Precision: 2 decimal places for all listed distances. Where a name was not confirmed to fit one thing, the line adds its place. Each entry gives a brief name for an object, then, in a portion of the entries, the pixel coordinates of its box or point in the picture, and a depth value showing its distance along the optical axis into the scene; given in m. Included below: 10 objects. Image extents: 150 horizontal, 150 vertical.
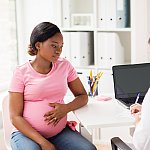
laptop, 3.10
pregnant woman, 2.72
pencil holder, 3.29
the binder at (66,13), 4.33
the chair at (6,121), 2.95
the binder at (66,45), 4.31
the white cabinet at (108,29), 3.92
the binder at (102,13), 4.06
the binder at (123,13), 3.94
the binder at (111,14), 3.99
